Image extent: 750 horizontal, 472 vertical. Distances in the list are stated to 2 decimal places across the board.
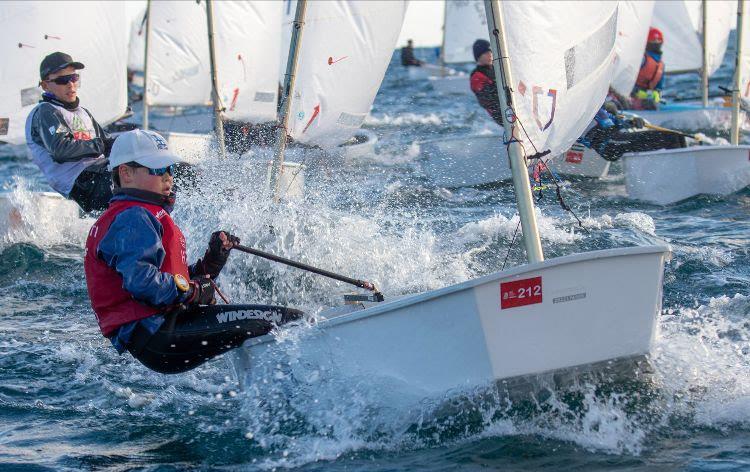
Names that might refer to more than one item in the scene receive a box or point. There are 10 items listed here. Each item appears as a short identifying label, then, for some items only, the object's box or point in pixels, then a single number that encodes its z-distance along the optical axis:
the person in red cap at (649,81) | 26.62
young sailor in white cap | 7.54
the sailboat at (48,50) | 18.73
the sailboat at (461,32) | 41.41
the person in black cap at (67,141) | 12.09
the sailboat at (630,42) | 24.44
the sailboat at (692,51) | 26.14
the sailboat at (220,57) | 25.92
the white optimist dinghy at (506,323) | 7.29
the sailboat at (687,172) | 17.36
